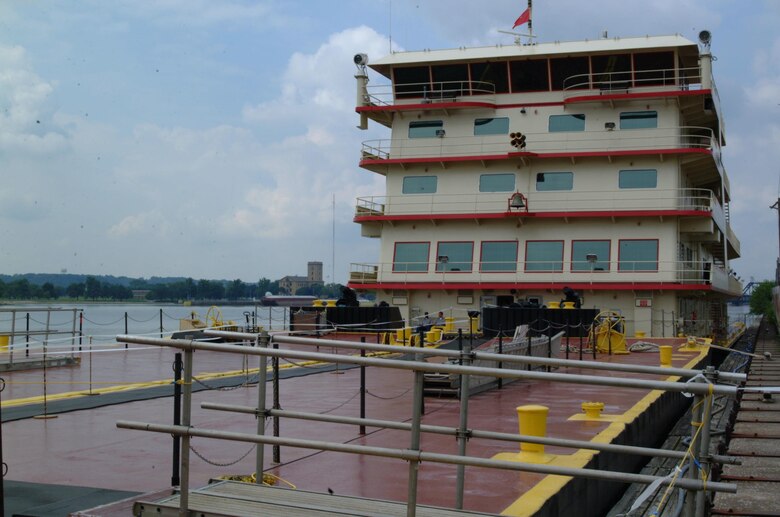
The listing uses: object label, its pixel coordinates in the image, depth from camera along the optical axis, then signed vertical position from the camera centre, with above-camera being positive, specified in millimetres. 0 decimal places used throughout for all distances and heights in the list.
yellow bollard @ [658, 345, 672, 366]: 18547 -1226
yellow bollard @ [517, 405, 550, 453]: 8508 -1268
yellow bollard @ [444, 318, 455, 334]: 27528 -985
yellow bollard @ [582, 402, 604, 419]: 11711 -1583
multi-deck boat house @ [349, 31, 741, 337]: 28828 +4681
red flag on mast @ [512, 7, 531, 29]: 34094 +11971
